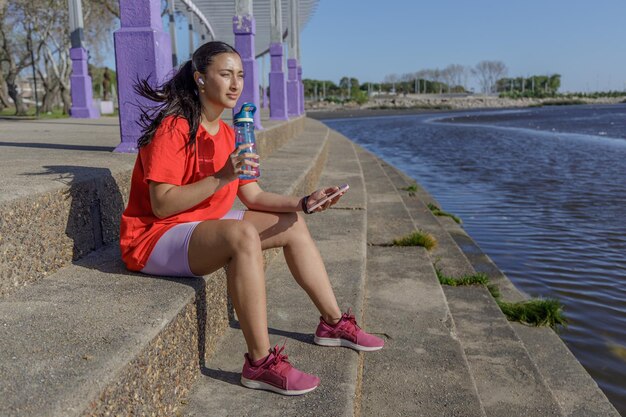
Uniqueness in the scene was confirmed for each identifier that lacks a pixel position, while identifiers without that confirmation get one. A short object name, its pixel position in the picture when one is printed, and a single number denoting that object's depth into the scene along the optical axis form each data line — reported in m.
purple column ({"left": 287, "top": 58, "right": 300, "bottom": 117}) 16.22
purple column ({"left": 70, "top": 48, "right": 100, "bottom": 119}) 12.12
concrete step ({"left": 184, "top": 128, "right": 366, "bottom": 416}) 2.02
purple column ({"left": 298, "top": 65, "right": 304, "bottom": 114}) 19.70
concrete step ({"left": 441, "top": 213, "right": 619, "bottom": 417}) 2.92
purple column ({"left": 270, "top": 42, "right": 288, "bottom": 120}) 12.26
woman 2.18
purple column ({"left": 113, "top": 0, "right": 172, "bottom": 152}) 4.23
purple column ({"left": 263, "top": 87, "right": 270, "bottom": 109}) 26.22
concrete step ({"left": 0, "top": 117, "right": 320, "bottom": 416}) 1.47
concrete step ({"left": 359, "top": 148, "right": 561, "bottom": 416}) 2.68
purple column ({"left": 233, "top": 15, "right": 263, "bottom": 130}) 7.72
